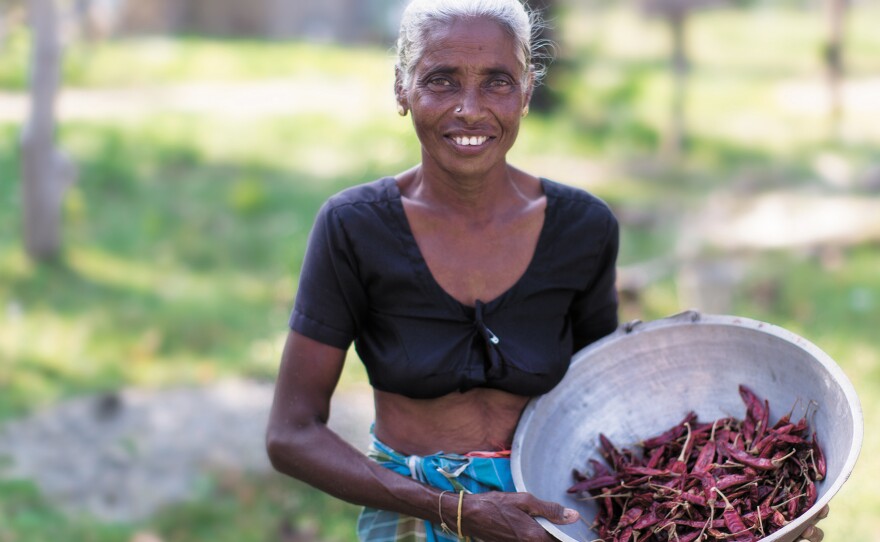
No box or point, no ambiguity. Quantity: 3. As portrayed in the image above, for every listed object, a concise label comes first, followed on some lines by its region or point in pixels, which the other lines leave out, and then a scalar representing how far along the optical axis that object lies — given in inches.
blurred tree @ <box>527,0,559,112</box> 451.0
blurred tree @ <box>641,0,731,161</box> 432.5
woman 88.7
